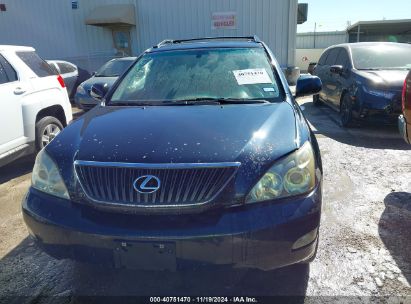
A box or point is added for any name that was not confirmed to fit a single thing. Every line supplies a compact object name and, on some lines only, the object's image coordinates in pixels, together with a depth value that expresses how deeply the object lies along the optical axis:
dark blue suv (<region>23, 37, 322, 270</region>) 1.79
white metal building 14.14
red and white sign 14.31
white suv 4.16
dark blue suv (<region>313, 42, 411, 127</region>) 5.59
